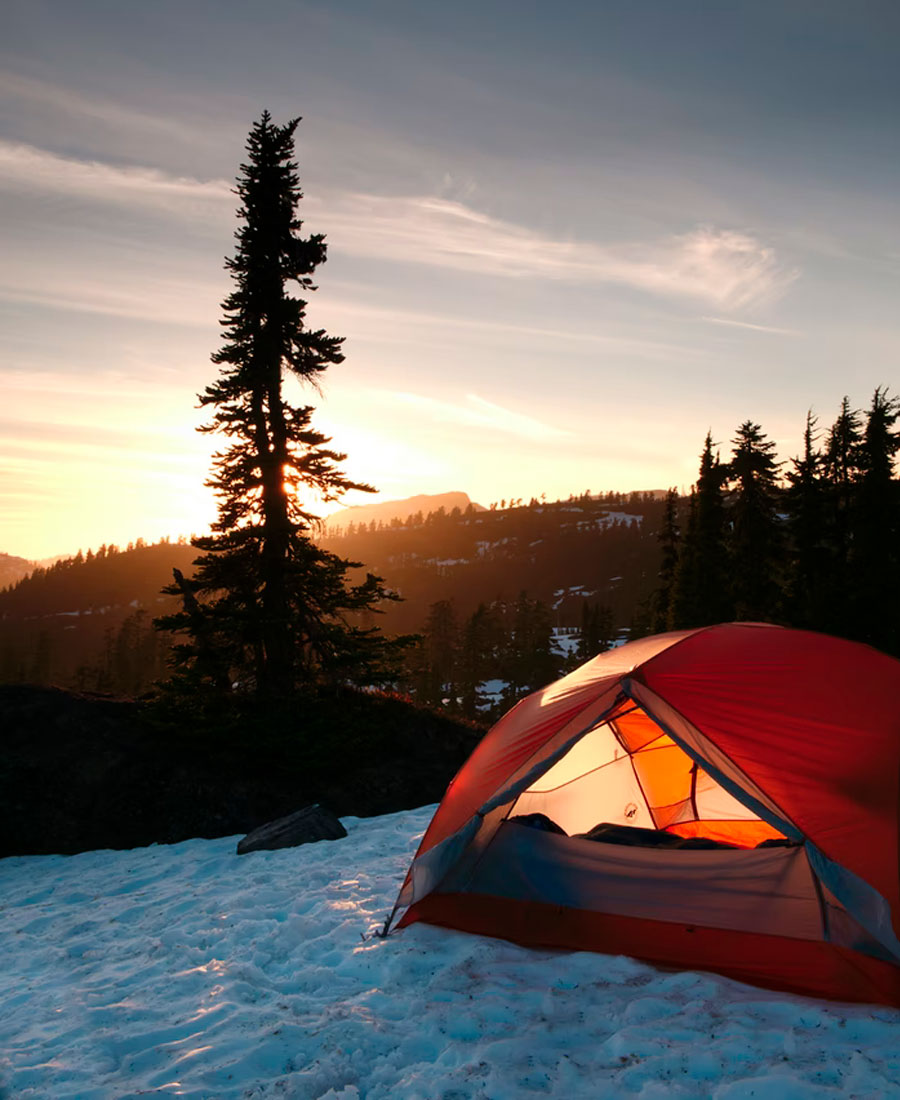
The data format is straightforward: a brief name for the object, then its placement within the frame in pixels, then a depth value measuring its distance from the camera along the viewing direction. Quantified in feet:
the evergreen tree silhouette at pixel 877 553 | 105.81
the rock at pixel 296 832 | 33.65
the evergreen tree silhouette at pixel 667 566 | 160.45
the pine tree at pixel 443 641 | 262.26
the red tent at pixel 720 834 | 17.43
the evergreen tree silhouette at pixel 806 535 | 119.24
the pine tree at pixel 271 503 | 51.98
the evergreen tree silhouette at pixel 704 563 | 142.72
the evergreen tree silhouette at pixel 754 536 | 122.72
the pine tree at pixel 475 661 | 192.26
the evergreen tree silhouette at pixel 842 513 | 108.47
